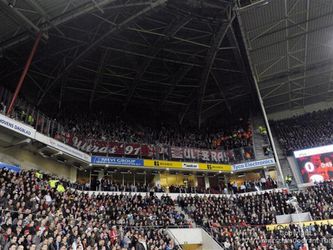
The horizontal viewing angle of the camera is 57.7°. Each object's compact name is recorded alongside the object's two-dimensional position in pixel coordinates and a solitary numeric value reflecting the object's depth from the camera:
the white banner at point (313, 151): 32.28
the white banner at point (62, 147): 21.44
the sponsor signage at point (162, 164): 30.00
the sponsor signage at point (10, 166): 19.62
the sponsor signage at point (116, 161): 27.20
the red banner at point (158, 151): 27.11
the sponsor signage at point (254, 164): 33.16
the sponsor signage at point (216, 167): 33.19
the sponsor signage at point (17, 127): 17.95
